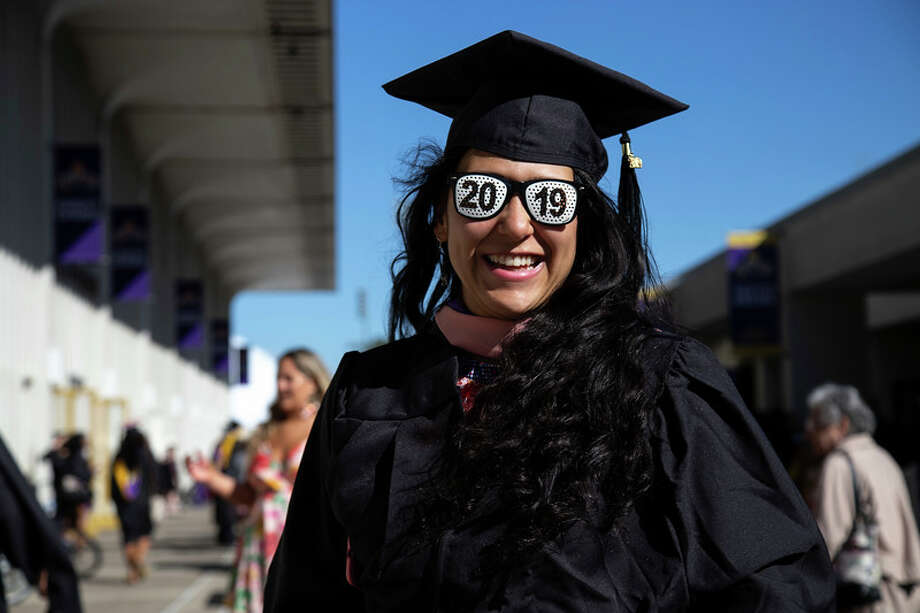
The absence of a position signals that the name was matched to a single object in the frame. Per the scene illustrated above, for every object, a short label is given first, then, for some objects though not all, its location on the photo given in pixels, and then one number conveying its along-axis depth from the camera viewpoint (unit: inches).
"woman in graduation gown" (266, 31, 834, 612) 75.8
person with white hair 242.5
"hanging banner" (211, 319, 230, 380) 1790.1
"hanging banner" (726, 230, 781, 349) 781.3
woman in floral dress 257.3
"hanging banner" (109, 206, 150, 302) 884.6
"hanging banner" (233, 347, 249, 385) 1561.3
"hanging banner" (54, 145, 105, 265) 702.5
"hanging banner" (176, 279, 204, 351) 1353.3
